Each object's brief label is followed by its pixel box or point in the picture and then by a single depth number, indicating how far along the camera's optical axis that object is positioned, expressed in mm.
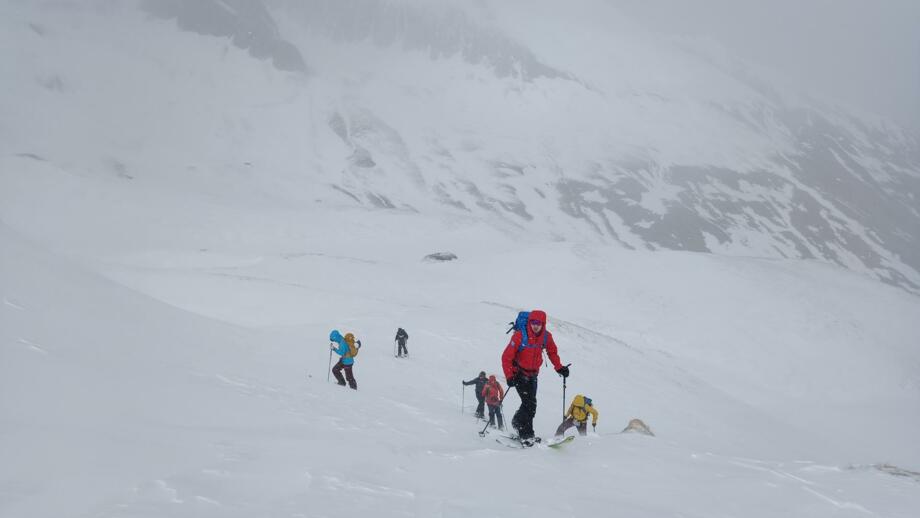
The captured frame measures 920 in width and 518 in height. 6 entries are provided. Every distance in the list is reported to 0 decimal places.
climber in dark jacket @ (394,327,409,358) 22328
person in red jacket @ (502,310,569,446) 9086
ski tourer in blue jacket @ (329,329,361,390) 14875
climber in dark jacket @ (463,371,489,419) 15523
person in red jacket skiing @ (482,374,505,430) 14398
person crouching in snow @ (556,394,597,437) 12164
